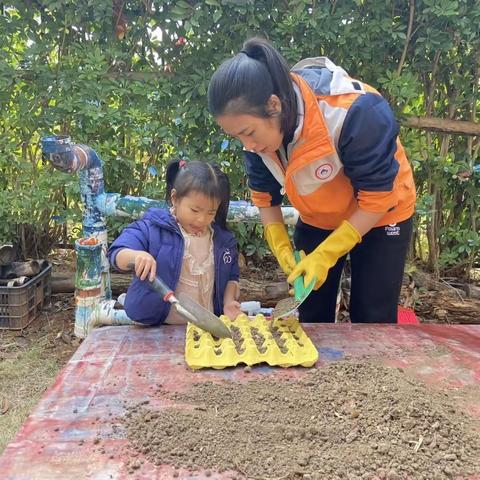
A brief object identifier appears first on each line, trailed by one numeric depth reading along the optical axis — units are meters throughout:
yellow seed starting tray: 1.52
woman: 1.50
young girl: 1.85
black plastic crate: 3.06
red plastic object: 2.71
